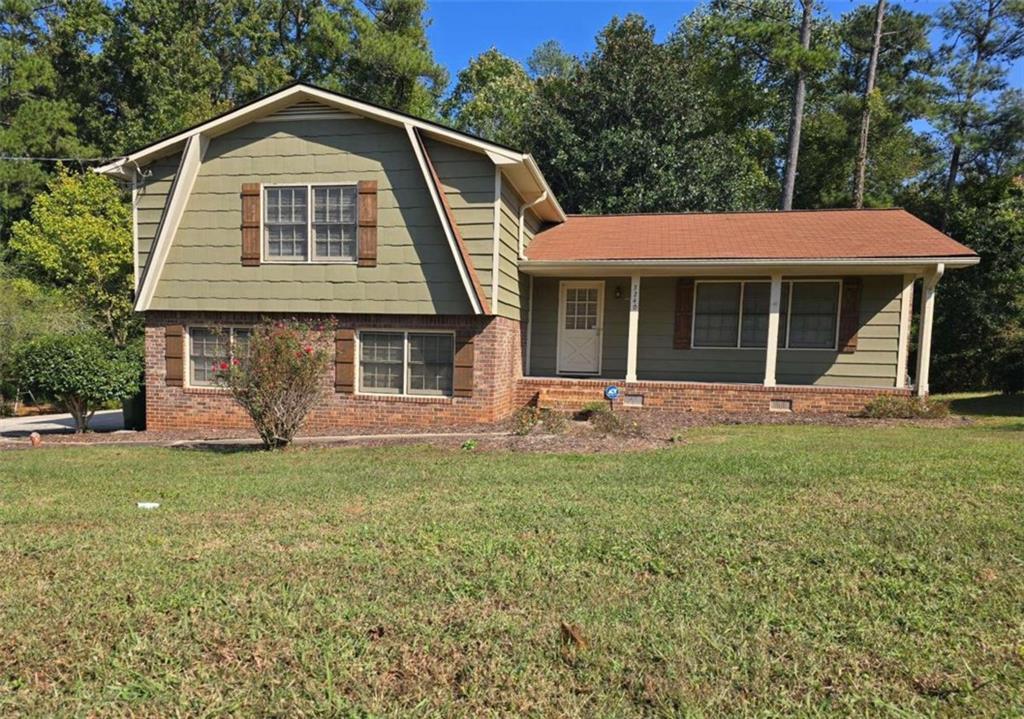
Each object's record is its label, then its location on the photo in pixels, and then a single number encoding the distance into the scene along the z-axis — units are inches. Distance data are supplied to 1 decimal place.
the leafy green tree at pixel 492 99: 1032.8
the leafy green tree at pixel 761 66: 738.8
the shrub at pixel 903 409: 399.2
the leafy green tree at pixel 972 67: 826.2
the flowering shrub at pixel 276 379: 322.3
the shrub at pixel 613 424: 353.7
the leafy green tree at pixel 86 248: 744.3
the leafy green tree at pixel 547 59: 1562.5
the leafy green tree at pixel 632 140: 748.6
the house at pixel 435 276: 401.1
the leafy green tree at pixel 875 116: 869.8
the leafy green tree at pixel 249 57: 998.4
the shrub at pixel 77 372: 412.8
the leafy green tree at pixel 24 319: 587.5
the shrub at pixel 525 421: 372.5
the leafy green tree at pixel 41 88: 917.2
